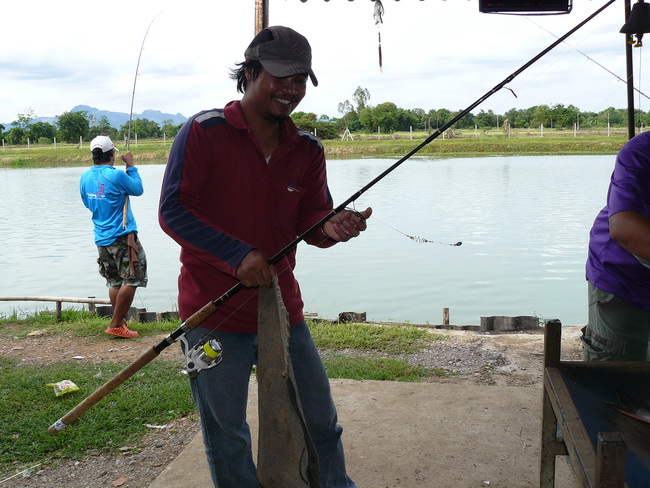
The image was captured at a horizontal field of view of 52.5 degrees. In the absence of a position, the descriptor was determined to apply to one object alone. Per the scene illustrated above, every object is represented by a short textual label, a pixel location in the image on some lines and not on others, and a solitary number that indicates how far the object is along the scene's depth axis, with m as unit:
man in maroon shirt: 1.99
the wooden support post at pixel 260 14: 4.08
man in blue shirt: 5.36
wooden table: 1.36
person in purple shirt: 2.18
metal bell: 4.09
